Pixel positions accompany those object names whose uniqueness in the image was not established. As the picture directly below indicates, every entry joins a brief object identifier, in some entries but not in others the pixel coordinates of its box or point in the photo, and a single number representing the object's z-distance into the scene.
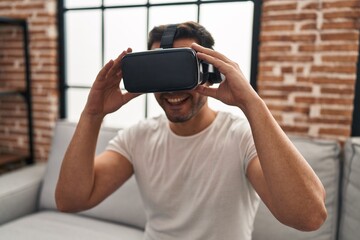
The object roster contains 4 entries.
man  1.00
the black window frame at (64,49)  1.75
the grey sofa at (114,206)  1.36
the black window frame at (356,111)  1.53
